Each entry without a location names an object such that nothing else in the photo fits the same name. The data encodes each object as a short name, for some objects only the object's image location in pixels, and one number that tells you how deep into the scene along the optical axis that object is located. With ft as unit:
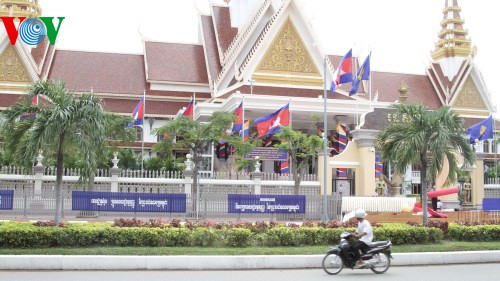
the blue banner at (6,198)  66.39
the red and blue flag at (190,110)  93.25
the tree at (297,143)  84.02
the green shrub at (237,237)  42.70
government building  111.45
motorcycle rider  36.45
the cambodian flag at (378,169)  86.48
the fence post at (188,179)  78.69
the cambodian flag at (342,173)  85.97
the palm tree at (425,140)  52.54
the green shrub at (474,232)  48.62
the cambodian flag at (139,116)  94.17
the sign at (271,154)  93.25
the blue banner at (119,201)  67.26
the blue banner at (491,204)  79.41
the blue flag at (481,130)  91.61
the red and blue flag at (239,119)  90.44
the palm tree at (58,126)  45.42
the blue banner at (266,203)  67.92
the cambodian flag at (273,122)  85.45
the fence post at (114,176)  78.02
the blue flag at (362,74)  88.12
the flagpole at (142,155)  96.51
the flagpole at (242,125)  91.71
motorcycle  36.06
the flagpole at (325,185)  66.80
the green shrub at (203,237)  42.75
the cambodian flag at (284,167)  97.41
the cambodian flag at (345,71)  81.30
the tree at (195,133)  78.64
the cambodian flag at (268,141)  106.92
